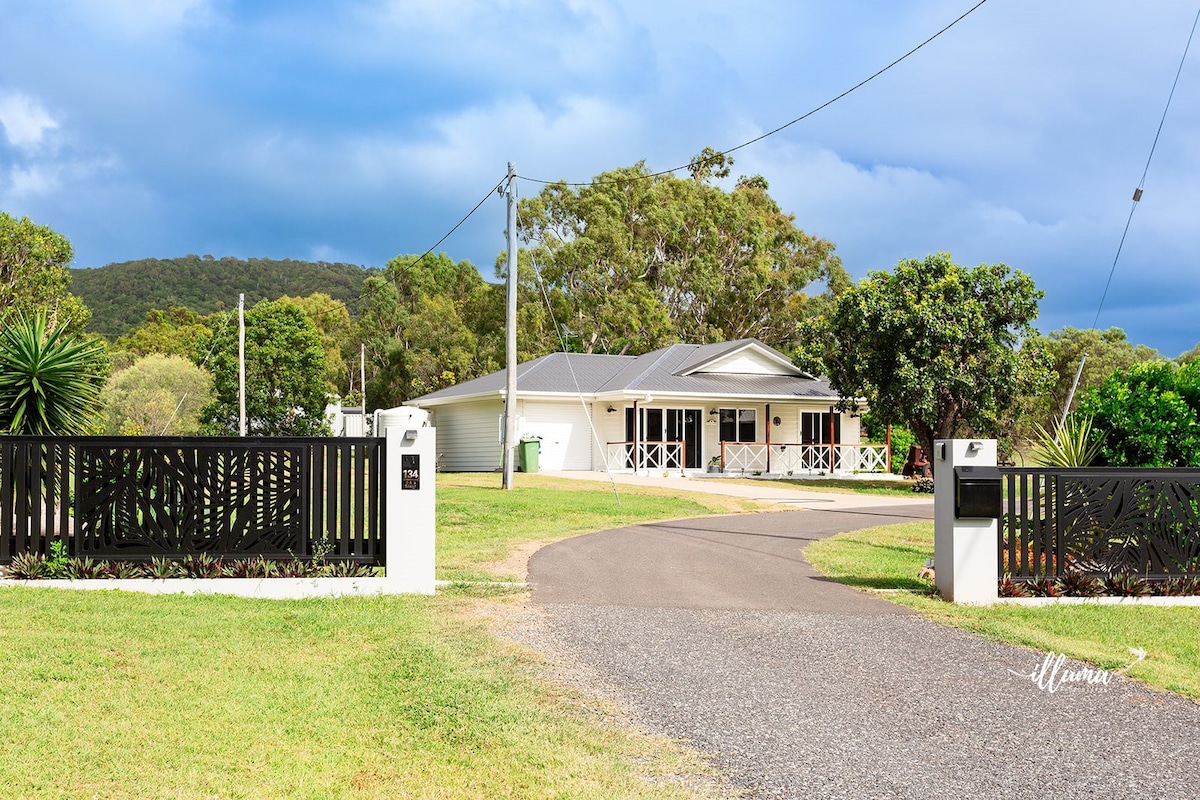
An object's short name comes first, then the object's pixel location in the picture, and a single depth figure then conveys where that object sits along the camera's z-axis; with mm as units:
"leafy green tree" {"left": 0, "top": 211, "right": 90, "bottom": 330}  34656
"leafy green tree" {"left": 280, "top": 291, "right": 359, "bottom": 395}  61719
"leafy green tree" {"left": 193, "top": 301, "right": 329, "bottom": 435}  36875
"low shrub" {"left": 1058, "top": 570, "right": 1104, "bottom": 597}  9773
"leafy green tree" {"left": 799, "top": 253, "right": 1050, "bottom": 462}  26969
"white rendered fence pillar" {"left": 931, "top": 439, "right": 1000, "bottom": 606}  9531
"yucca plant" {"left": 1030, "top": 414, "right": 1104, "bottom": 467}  12062
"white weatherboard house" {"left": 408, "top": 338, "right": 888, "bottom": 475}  32000
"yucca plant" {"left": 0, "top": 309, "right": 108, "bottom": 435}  11227
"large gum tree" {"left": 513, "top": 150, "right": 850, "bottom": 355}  49281
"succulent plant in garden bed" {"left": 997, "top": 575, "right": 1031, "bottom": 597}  9648
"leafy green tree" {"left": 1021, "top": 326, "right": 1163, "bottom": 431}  51500
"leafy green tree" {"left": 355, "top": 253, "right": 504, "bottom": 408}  53000
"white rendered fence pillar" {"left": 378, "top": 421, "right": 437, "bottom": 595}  9375
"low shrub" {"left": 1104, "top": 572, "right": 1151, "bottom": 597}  9844
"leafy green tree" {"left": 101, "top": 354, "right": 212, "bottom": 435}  38000
